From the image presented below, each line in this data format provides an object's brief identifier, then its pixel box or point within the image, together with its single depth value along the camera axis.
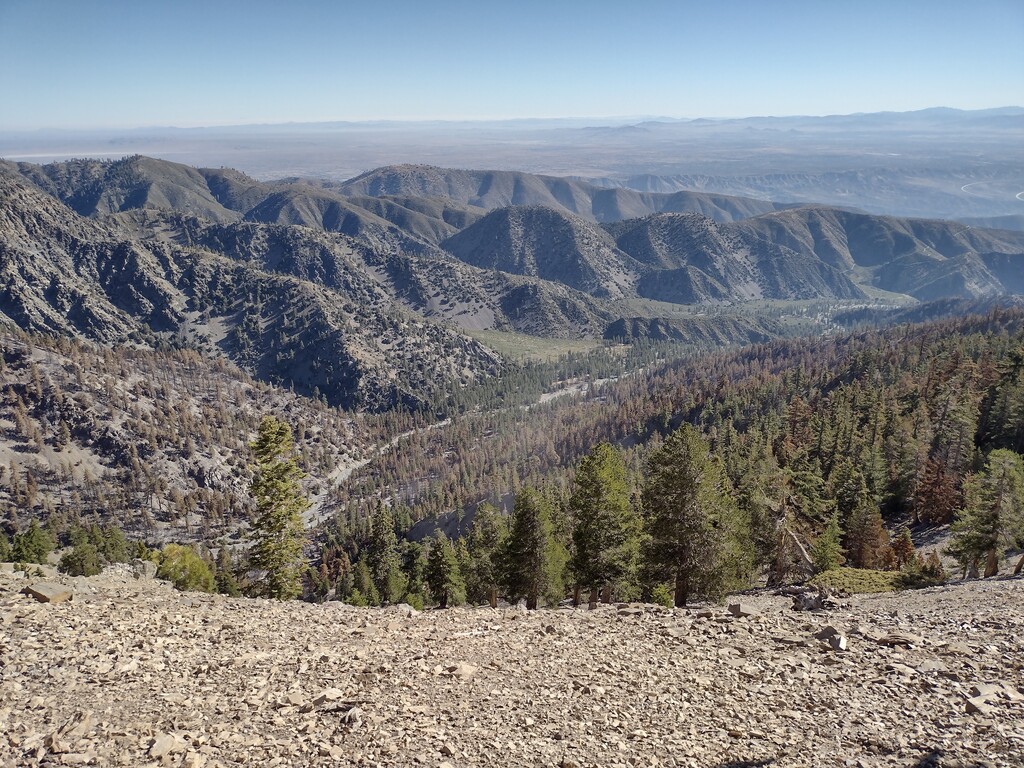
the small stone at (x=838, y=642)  18.20
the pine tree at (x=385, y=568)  85.06
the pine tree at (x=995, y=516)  39.94
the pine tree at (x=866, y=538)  54.59
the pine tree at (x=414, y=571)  72.96
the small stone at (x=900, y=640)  18.05
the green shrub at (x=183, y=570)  48.62
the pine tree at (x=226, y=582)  86.19
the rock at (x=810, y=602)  25.47
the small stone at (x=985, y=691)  14.46
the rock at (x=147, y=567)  62.17
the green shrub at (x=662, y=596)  34.25
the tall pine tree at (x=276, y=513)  39.84
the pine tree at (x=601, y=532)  36.97
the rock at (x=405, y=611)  25.74
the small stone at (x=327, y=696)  15.04
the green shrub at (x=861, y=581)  33.84
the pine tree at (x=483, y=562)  62.47
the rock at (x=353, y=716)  14.02
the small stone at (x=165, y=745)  12.41
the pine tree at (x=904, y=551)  49.50
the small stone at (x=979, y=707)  13.83
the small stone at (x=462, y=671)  17.20
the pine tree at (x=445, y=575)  63.62
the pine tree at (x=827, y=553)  47.19
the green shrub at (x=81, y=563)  84.31
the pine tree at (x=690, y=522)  33.56
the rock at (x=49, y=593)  21.16
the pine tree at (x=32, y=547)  83.31
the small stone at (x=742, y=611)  22.52
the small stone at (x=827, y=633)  19.00
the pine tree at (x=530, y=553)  43.31
